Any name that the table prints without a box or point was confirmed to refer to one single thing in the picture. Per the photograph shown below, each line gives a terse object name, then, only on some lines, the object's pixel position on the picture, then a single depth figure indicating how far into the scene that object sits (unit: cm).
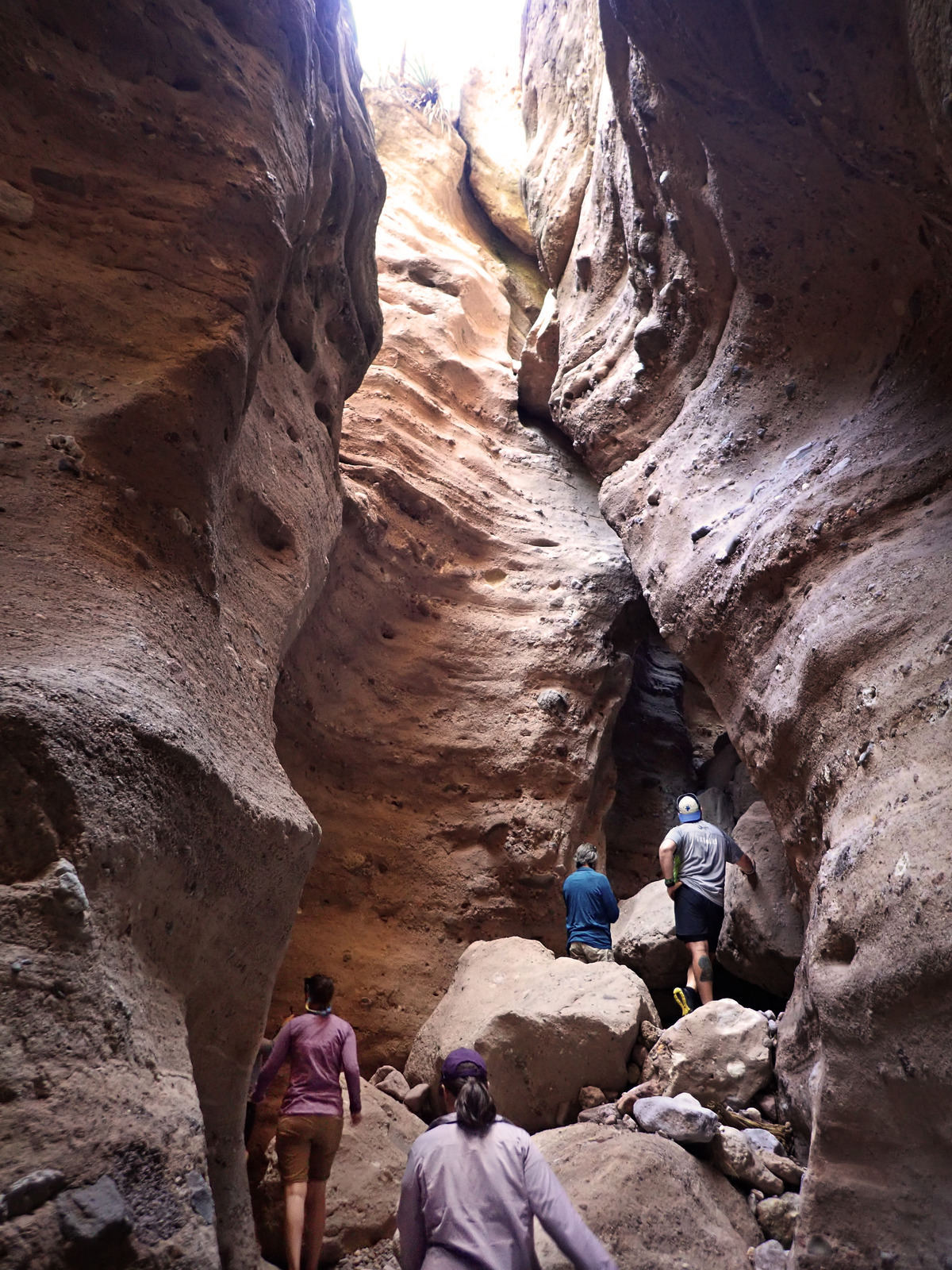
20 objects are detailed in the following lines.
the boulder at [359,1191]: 303
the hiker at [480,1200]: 197
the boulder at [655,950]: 482
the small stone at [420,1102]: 391
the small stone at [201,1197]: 171
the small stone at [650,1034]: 358
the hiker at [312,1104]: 291
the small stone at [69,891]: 170
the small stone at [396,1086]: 400
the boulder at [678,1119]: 288
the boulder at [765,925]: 418
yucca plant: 1144
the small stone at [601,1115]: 320
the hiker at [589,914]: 450
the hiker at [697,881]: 462
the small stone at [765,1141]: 303
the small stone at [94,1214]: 145
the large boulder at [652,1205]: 247
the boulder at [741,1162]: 285
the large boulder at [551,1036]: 346
